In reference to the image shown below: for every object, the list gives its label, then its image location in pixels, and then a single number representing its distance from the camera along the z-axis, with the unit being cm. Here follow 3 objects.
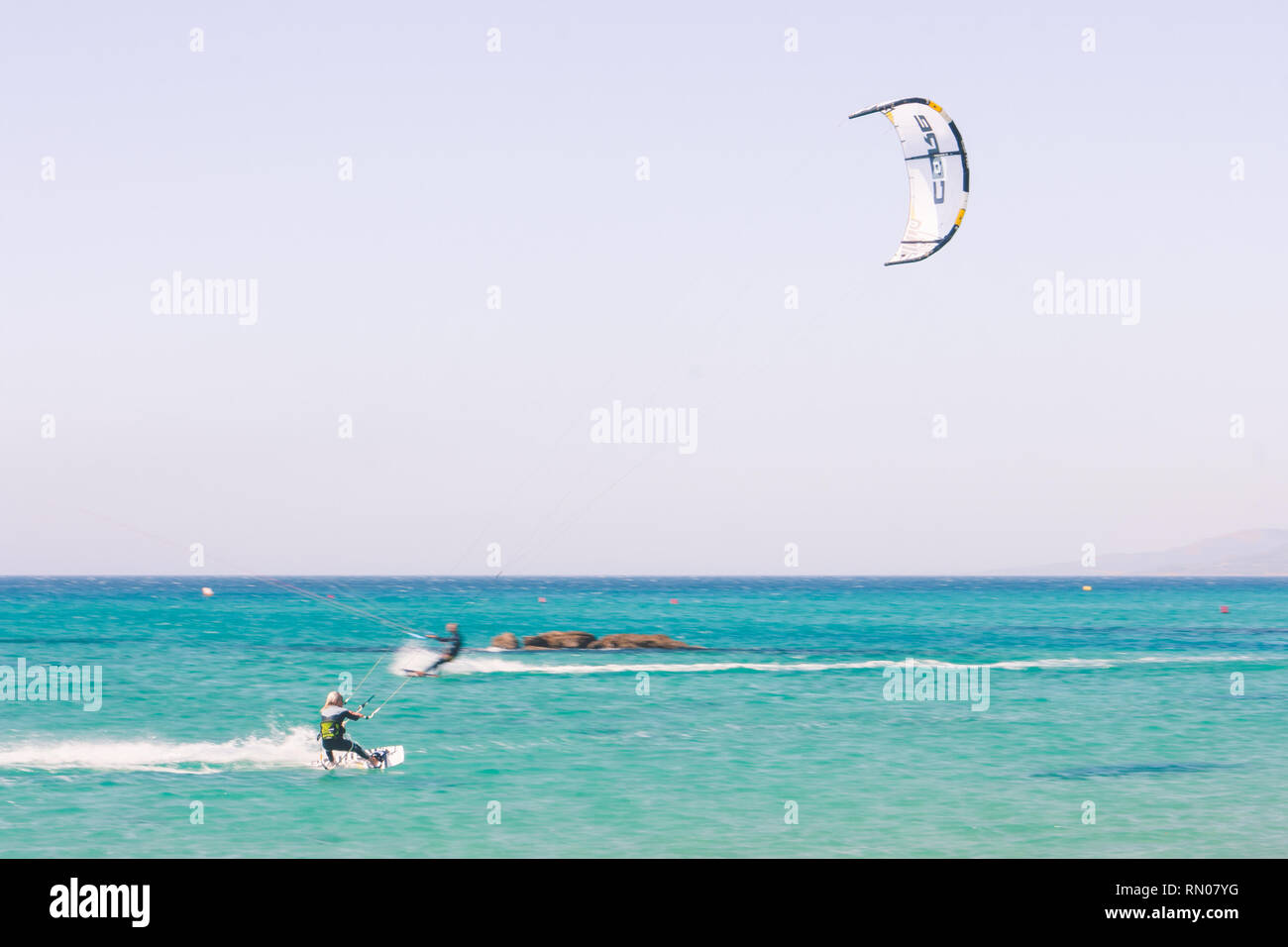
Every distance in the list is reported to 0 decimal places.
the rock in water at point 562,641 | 6197
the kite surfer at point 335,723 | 2397
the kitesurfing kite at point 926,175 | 2508
